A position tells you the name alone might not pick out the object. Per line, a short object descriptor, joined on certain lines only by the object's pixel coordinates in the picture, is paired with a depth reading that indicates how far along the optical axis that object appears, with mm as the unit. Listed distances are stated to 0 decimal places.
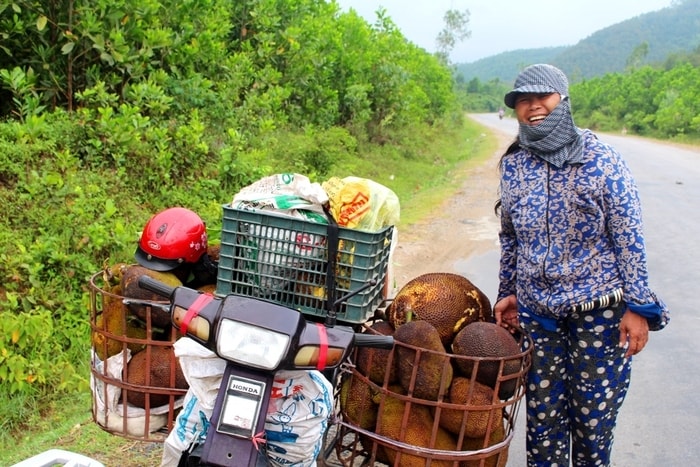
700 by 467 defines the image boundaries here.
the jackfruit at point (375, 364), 2215
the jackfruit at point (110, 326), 2322
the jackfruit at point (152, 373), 2201
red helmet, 2465
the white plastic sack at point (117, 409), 2248
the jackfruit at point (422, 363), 2095
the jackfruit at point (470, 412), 2109
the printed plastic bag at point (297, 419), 1862
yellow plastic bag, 2238
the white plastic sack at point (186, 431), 1914
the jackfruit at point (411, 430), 2129
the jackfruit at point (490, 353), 2119
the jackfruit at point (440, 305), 2414
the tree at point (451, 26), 36250
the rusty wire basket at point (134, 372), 2201
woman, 2207
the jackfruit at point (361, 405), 2271
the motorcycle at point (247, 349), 1613
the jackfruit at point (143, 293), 2223
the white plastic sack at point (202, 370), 1837
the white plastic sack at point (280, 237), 2205
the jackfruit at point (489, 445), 2168
